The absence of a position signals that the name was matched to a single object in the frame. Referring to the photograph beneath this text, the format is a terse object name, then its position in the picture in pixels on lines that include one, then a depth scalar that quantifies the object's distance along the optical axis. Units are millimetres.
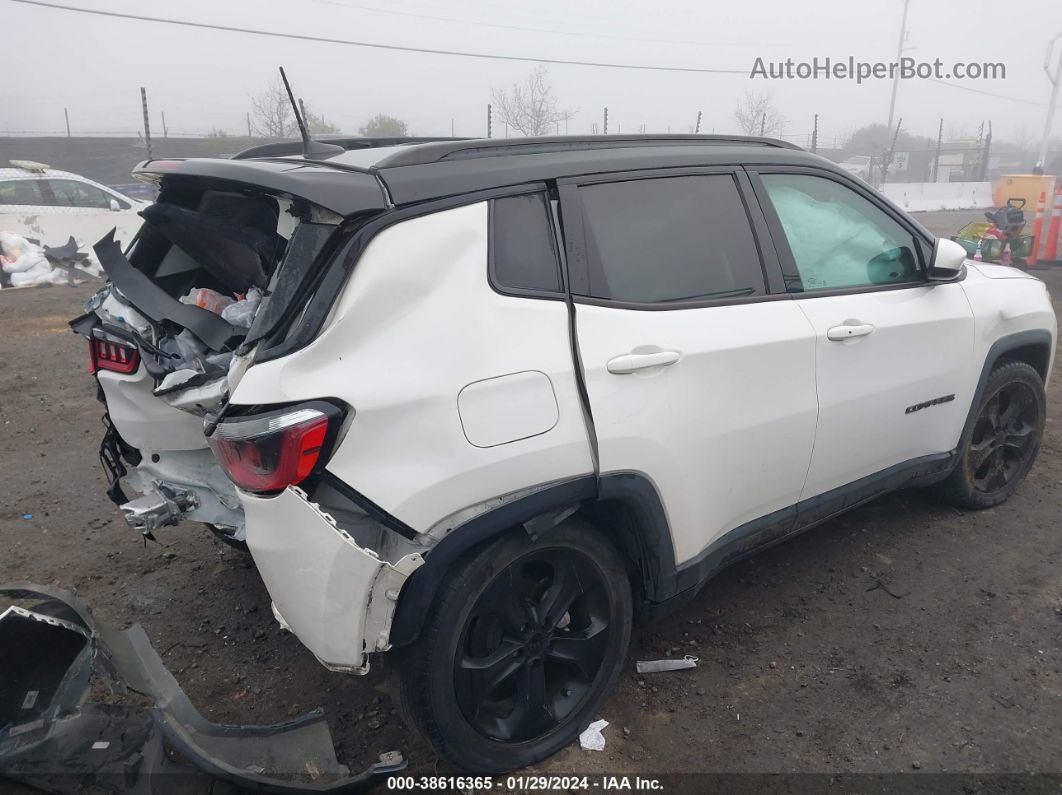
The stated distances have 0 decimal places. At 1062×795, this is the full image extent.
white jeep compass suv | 2010
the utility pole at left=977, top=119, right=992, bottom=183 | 31141
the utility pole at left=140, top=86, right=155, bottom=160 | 15283
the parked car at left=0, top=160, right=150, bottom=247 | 12141
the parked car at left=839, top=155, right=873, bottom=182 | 30964
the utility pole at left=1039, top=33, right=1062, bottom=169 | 27688
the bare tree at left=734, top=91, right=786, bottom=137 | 37744
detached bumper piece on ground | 2006
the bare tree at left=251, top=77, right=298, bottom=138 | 30219
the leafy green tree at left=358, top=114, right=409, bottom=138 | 34344
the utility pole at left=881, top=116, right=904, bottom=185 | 27061
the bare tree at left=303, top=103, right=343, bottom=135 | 29975
